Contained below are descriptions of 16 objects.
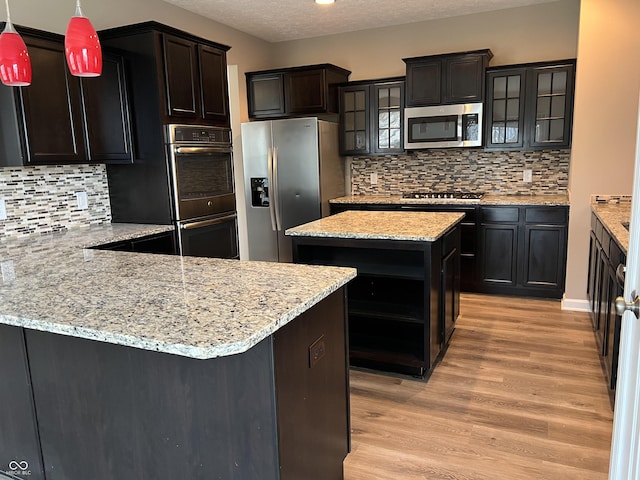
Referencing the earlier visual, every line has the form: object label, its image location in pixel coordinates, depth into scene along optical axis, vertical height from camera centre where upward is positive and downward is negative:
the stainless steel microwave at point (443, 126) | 4.50 +0.29
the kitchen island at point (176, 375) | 1.35 -0.64
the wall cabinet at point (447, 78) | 4.43 +0.74
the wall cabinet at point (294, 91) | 4.95 +0.74
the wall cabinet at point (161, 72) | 3.30 +0.66
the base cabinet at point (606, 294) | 2.45 -0.85
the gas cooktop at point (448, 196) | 4.57 -0.38
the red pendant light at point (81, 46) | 1.64 +0.42
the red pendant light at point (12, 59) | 1.71 +0.40
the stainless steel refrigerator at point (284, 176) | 4.76 -0.15
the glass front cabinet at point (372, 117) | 4.87 +0.43
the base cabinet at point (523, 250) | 4.18 -0.85
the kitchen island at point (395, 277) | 2.74 -0.74
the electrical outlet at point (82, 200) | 3.46 -0.23
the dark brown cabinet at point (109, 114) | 3.19 +0.36
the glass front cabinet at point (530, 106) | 4.22 +0.43
